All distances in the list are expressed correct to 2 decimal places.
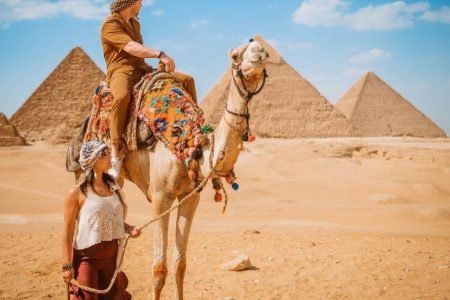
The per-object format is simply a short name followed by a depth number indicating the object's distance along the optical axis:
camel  3.90
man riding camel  4.37
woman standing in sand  3.43
